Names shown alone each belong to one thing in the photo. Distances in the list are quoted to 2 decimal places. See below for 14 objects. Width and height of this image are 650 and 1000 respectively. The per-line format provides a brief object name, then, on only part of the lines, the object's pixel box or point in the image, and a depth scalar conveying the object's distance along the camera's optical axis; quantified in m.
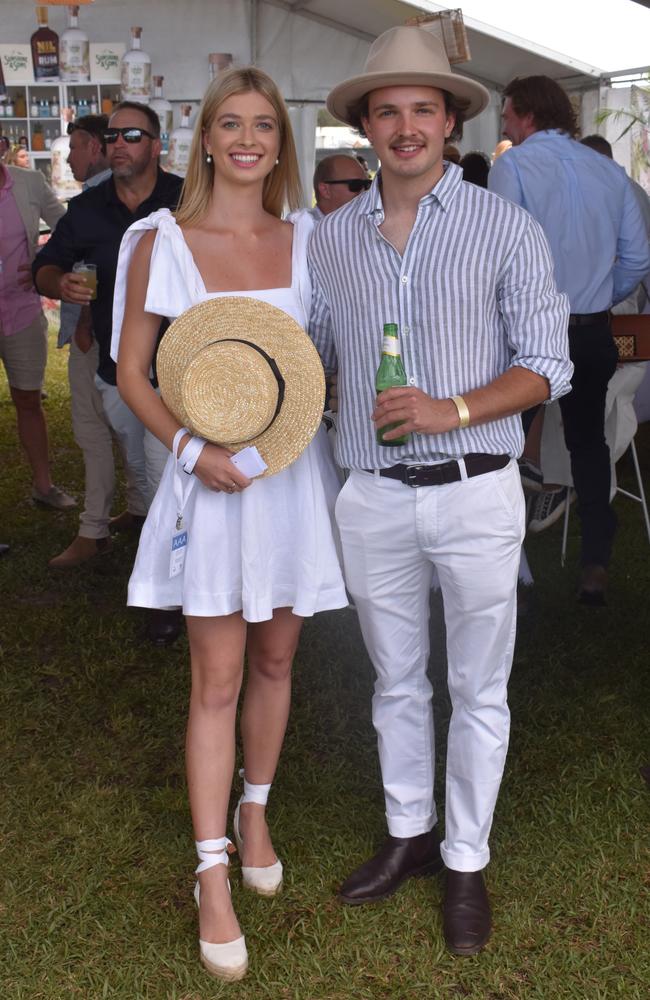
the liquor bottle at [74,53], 9.84
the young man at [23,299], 5.86
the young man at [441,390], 2.33
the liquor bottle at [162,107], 10.00
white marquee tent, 10.01
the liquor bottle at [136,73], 9.82
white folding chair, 4.71
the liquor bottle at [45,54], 9.95
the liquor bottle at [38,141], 10.62
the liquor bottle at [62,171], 10.16
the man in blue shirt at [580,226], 4.63
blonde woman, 2.46
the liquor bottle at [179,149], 9.74
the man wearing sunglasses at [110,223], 4.40
